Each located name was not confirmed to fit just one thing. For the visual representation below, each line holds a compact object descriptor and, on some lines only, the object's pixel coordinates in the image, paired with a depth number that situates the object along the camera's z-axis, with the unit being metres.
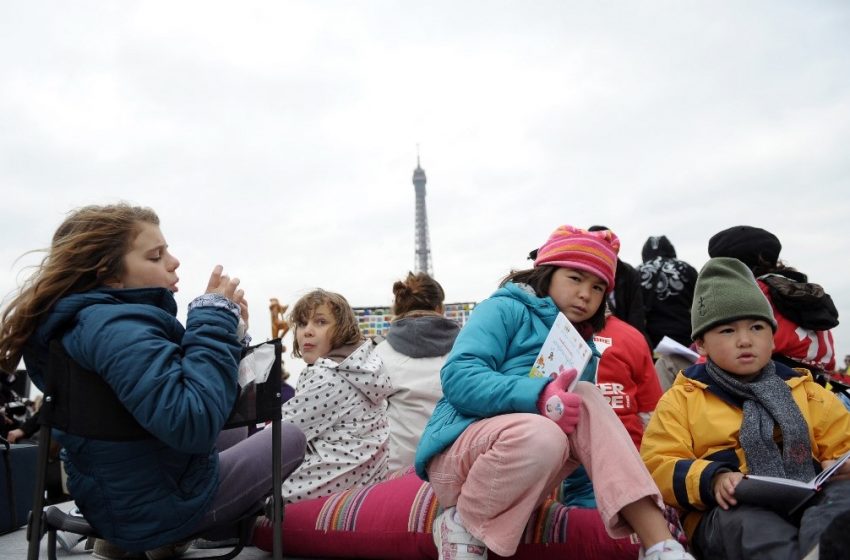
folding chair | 1.91
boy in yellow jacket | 2.09
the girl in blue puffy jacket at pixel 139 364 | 1.87
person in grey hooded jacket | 3.77
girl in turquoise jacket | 1.98
